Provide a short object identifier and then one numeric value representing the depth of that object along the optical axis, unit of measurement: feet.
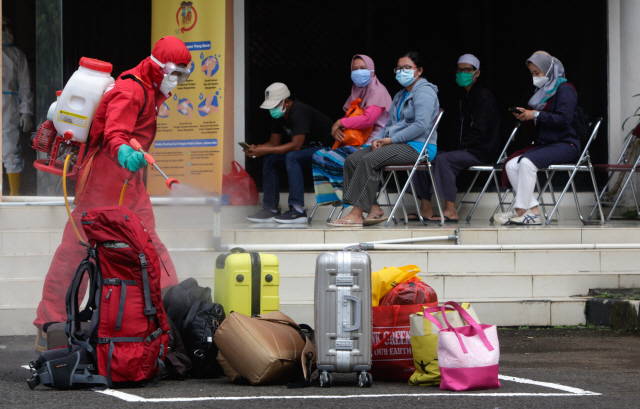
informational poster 52.08
